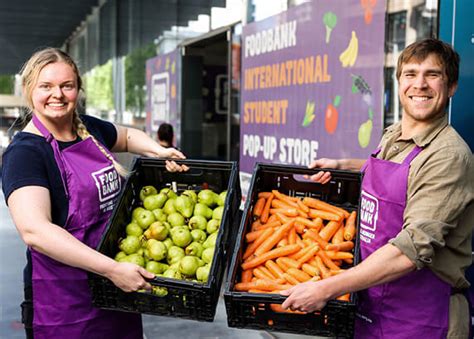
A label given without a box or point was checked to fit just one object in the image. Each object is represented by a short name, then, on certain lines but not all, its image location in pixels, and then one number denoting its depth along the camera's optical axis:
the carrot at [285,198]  2.48
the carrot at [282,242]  2.32
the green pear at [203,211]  2.46
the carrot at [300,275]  2.15
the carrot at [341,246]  2.27
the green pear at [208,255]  2.25
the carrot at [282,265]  2.24
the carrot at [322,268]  2.13
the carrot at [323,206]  2.42
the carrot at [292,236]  2.36
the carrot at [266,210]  2.43
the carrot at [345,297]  2.03
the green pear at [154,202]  2.49
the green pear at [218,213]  2.43
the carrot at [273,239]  2.29
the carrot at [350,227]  2.31
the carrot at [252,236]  2.34
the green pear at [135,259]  2.21
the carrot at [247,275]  2.21
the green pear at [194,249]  2.29
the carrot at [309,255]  2.24
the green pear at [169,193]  2.55
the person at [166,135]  6.55
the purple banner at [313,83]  3.85
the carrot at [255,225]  2.42
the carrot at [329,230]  2.33
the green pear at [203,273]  2.16
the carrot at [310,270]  2.16
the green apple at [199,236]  2.36
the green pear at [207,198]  2.52
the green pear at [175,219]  2.42
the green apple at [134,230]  2.37
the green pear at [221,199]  2.52
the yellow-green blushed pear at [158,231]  2.32
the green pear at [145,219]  2.39
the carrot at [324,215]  2.39
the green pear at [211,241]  2.29
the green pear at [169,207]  2.47
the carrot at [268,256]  2.24
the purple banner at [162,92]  9.22
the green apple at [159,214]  2.43
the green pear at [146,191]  2.55
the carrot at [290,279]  2.14
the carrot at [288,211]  2.43
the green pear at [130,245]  2.29
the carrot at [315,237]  2.30
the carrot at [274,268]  2.19
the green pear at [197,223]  2.40
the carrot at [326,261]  2.21
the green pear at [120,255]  2.26
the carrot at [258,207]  2.46
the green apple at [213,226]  2.39
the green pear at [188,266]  2.19
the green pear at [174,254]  2.26
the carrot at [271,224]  2.38
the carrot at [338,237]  2.32
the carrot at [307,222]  2.38
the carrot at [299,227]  2.40
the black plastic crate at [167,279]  2.07
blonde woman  2.05
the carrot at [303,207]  2.45
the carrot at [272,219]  2.41
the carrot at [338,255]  2.23
